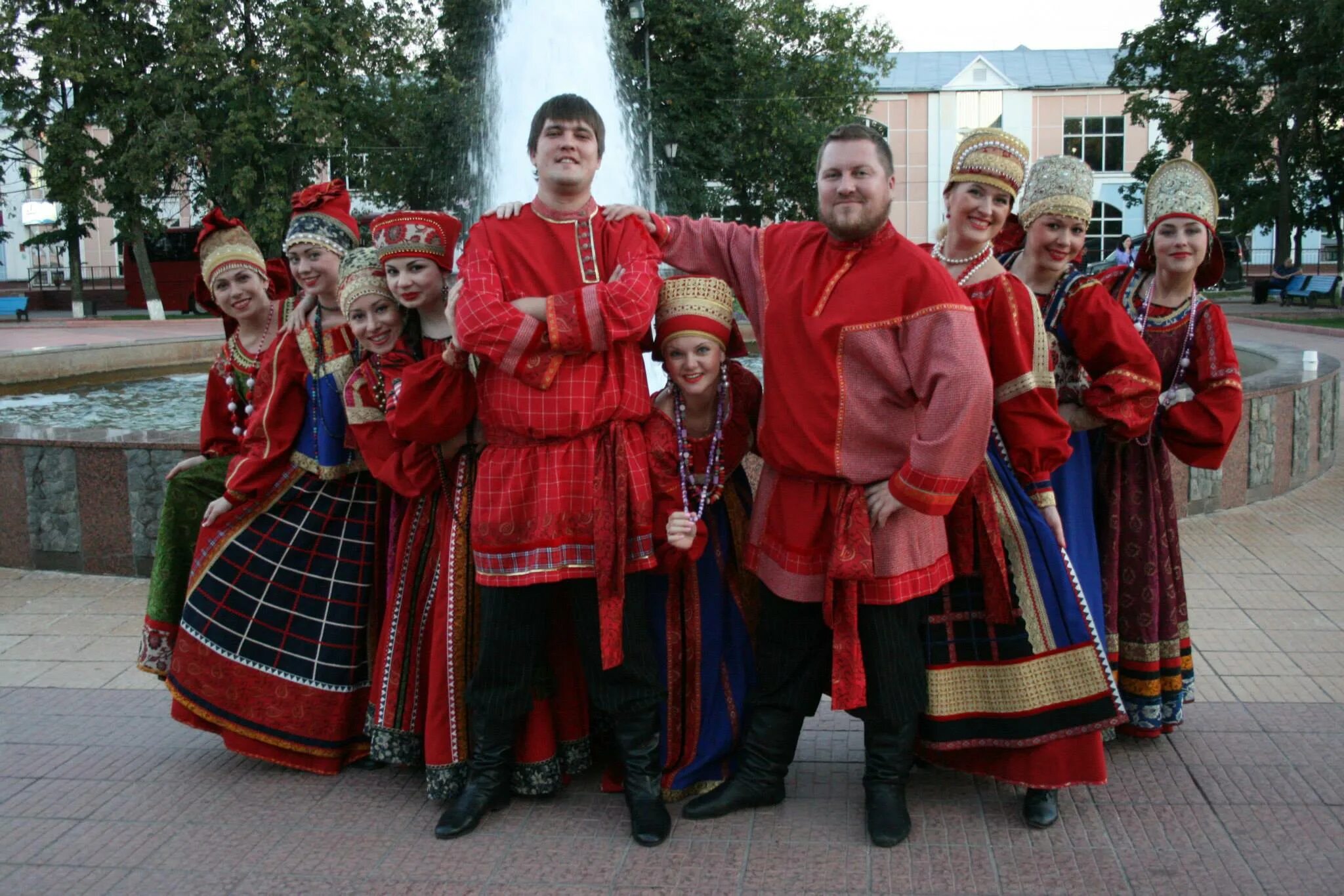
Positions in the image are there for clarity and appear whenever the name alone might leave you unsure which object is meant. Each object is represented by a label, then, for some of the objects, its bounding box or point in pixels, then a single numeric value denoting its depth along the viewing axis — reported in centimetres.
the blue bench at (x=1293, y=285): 2330
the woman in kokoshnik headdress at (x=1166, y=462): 332
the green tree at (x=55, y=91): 2420
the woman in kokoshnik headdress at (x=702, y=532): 289
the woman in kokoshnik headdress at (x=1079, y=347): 309
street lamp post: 1867
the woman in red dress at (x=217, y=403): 341
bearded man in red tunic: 262
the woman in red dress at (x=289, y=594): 324
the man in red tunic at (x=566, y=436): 273
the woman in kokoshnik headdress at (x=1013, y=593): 288
